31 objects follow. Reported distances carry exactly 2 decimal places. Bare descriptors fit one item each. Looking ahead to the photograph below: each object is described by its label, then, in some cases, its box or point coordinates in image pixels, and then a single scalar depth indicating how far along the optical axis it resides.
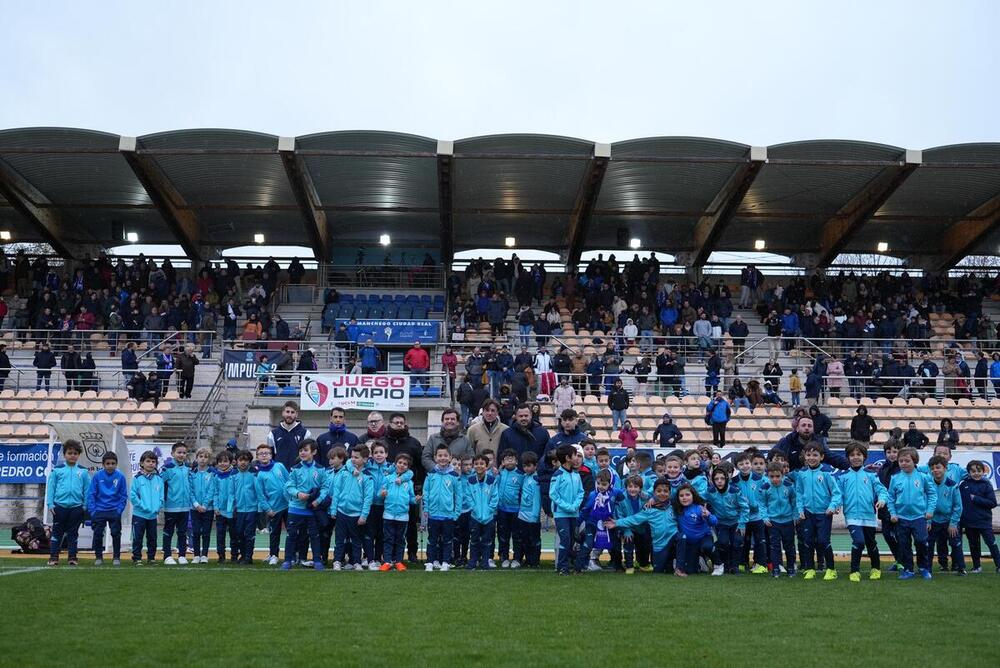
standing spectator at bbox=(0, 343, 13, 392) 24.84
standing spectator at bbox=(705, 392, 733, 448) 21.91
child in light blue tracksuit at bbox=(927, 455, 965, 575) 12.24
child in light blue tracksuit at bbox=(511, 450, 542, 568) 12.43
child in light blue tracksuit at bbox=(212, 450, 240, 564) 13.10
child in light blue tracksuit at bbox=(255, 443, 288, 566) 12.74
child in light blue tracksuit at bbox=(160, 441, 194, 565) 13.22
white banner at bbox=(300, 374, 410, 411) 22.33
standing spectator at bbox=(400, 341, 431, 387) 24.84
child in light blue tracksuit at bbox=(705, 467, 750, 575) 12.20
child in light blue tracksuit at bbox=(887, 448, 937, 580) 11.74
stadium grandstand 23.92
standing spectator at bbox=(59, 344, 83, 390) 25.31
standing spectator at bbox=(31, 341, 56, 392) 25.17
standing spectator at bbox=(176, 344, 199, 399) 23.91
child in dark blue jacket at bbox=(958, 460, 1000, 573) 12.61
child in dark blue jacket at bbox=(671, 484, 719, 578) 11.95
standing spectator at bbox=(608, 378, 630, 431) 22.34
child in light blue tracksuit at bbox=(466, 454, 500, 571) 12.40
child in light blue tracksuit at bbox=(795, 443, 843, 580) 11.69
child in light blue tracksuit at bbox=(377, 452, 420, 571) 12.18
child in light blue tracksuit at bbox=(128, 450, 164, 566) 13.02
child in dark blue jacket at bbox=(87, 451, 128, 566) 12.87
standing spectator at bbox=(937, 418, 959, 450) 20.42
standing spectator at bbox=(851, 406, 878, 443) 21.47
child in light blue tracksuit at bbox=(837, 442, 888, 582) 11.49
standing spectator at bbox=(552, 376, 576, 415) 22.62
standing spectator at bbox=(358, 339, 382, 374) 24.08
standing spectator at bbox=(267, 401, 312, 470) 13.28
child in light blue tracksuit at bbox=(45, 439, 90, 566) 12.77
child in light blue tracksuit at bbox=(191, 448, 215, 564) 13.20
